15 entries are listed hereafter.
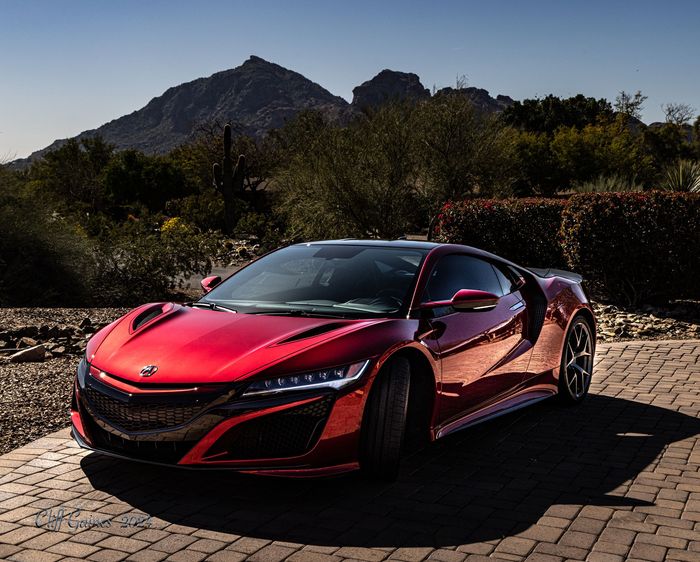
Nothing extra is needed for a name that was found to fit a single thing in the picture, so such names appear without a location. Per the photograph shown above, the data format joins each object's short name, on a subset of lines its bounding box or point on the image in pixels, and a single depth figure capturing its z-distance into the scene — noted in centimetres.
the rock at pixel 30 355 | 916
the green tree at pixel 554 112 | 8481
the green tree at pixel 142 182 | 6838
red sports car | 456
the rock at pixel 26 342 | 1020
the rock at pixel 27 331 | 1080
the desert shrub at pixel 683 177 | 1981
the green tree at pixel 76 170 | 6862
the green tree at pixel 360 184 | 2917
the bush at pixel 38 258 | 1579
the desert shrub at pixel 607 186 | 2045
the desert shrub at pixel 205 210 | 4306
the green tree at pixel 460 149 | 3328
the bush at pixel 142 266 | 1694
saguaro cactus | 4206
